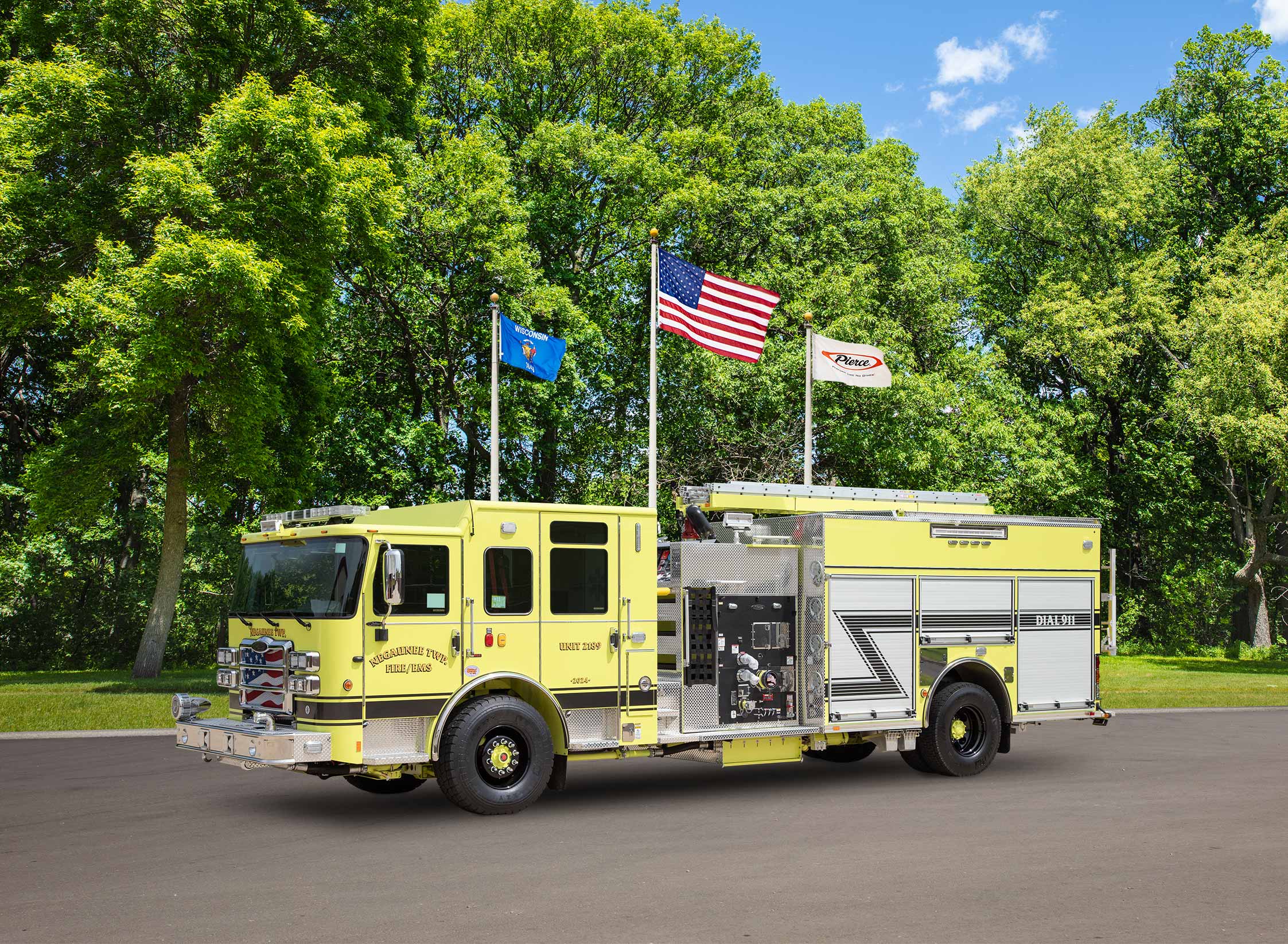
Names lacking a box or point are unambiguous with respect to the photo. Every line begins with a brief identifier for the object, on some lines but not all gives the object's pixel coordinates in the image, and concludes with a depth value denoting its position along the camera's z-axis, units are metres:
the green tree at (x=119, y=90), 25.64
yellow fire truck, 10.99
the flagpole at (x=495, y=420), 17.33
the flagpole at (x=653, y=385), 19.03
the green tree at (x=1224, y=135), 46.44
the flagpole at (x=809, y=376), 19.92
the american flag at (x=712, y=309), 20.69
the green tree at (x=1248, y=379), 34.50
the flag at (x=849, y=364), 22.08
